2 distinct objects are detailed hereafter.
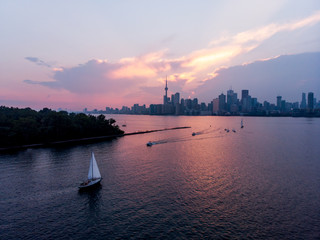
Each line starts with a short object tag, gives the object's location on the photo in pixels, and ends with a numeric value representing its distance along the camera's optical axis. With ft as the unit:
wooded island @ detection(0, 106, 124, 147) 298.97
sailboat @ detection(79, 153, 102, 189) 145.19
